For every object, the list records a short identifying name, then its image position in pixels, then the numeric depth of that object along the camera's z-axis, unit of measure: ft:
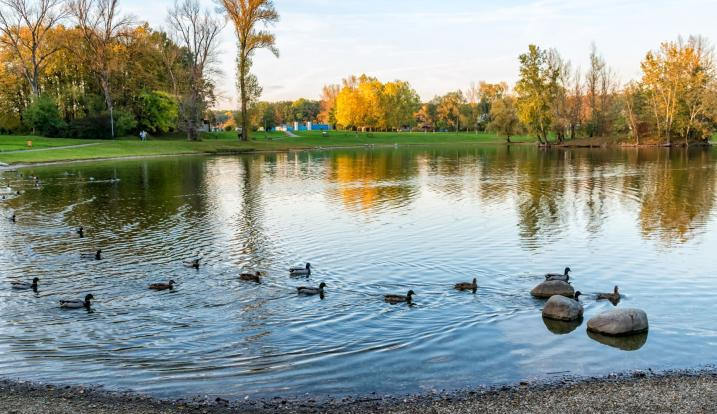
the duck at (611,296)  55.62
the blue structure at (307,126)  594.90
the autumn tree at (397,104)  516.73
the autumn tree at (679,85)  333.42
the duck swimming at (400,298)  55.47
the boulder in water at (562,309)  50.16
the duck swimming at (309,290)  57.88
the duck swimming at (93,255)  72.79
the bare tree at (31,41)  289.33
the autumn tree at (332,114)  619.87
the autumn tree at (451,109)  584.40
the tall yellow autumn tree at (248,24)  297.12
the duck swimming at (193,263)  67.97
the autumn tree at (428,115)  640.58
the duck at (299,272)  64.69
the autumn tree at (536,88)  358.02
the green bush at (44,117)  292.81
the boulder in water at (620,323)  46.42
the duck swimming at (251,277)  62.28
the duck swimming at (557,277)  59.87
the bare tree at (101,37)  287.89
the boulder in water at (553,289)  55.84
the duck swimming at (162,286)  59.57
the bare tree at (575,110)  404.77
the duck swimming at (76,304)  53.78
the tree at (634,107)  359.05
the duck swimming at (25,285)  59.47
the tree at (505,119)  415.03
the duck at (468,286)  58.95
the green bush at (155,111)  329.40
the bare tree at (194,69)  297.94
